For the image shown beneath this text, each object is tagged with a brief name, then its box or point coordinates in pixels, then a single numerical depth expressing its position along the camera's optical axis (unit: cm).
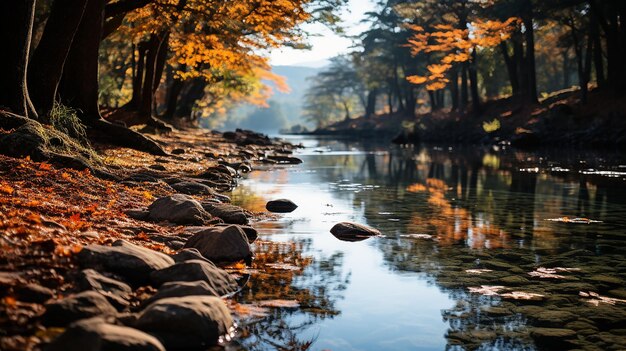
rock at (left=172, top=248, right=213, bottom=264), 602
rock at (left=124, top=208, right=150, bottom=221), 843
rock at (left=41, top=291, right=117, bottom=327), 429
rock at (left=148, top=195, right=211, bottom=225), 867
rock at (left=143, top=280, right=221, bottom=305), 490
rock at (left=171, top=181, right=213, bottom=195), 1203
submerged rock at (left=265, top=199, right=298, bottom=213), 1165
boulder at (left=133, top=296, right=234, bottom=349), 438
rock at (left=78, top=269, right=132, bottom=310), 478
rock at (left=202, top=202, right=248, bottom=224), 951
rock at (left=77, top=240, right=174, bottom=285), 526
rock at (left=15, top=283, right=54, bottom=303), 446
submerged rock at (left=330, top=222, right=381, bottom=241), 907
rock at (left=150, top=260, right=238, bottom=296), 539
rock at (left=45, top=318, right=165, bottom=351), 370
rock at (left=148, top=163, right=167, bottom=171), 1421
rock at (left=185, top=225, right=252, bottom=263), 704
